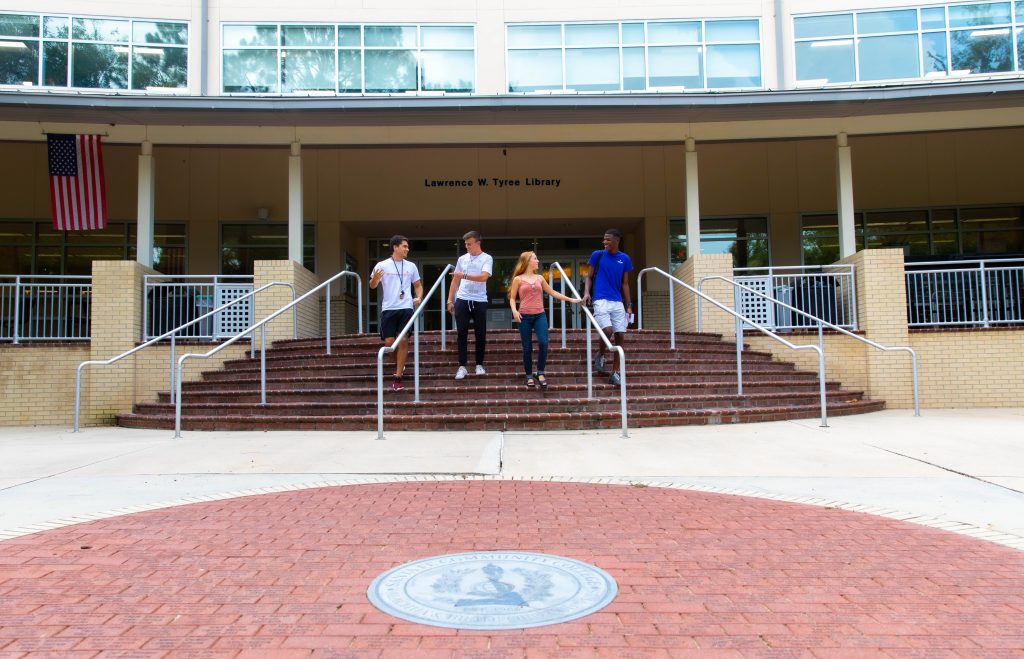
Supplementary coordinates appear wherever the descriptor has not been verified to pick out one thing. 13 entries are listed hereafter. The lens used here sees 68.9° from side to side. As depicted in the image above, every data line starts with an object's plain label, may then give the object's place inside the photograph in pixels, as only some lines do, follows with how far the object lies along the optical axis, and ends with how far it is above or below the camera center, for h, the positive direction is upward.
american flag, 13.23 +3.34
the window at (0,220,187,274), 16.53 +2.72
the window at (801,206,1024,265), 16.84 +2.76
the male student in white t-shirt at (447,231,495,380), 9.41 +0.90
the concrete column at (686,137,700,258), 13.77 +2.93
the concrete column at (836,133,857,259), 13.59 +2.99
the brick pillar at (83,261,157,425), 11.56 +0.83
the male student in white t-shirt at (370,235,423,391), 9.35 +0.87
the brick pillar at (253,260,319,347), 12.59 +1.23
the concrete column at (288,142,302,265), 13.41 +2.92
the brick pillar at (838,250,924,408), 12.01 +0.90
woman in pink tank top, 9.26 +0.66
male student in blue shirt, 9.70 +0.90
